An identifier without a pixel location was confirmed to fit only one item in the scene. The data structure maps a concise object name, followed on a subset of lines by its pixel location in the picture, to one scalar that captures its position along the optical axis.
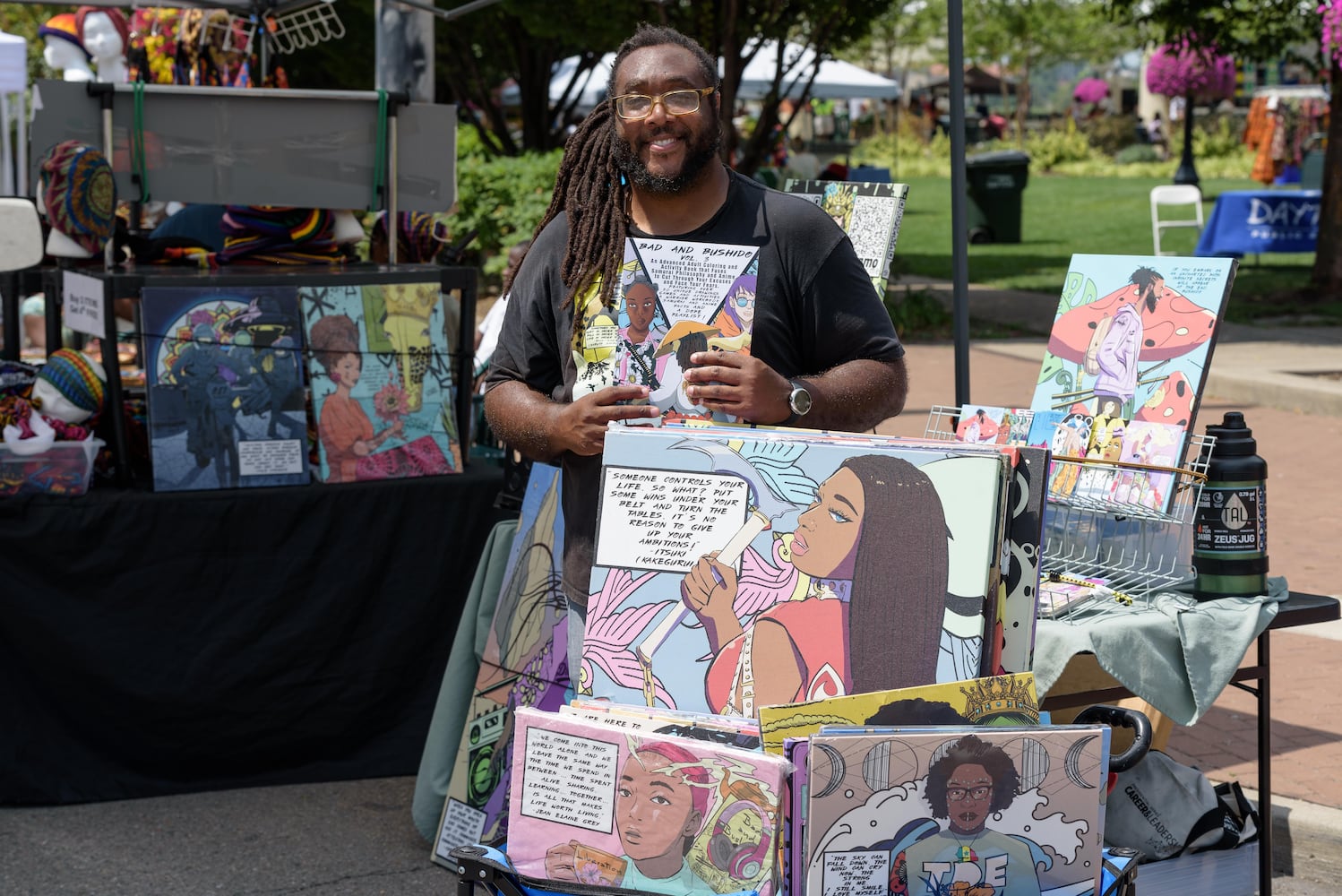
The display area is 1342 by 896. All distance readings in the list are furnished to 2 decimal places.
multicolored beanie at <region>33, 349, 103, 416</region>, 4.46
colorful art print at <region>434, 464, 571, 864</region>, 4.02
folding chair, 16.53
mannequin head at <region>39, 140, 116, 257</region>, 4.49
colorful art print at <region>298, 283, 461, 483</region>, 4.64
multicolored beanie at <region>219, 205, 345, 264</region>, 5.07
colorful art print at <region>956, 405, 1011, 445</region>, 3.63
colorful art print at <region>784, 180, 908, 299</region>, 4.12
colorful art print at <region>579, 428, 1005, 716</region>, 2.32
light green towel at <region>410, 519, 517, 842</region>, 4.29
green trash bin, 21.57
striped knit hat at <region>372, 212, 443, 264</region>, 5.36
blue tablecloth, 16.09
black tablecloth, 4.45
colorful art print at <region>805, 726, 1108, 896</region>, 2.09
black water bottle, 3.27
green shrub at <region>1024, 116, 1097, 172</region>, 39.34
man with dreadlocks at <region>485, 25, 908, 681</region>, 2.65
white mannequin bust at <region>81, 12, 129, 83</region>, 9.10
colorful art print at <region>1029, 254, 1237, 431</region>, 3.49
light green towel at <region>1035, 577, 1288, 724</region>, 3.13
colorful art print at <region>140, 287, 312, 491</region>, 4.45
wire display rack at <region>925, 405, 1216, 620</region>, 3.37
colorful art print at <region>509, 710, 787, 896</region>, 2.12
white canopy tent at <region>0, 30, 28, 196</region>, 12.58
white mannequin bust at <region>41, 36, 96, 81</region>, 9.76
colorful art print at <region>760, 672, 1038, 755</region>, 2.17
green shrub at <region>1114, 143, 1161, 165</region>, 39.34
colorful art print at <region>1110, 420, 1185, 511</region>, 3.38
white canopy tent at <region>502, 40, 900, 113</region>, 20.23
